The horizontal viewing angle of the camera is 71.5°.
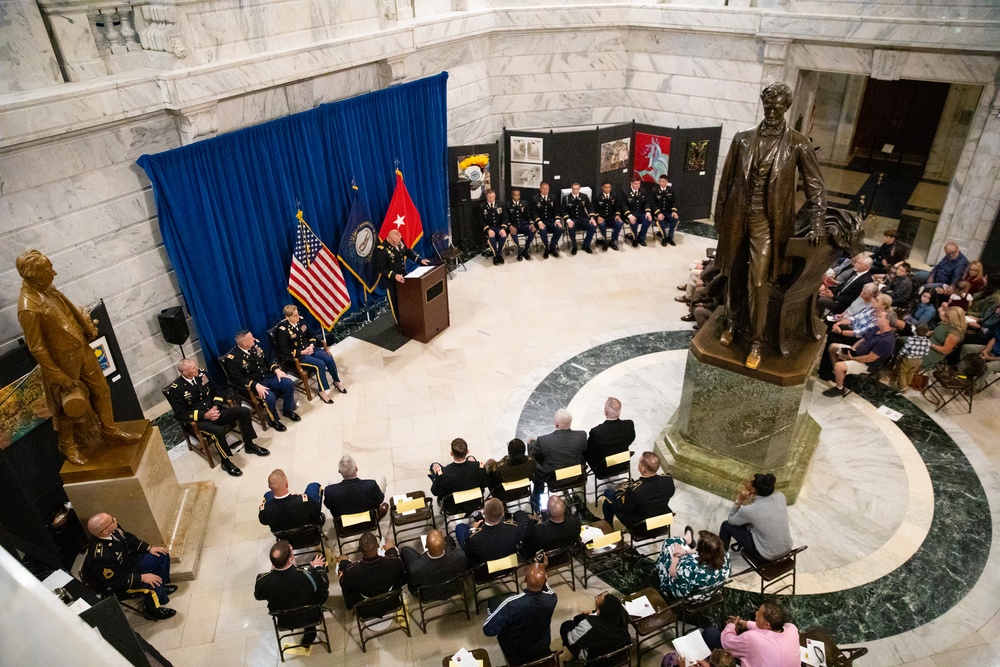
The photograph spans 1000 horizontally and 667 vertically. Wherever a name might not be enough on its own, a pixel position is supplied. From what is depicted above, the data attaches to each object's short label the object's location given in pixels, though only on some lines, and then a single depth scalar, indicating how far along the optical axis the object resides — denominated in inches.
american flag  379.6
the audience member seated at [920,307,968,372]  331.0
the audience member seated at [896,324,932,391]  335.3
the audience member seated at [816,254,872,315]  376.8
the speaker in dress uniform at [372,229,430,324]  396.5
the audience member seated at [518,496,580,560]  229.3
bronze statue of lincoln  239.3
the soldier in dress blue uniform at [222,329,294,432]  333.4
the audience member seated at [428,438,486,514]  255.9
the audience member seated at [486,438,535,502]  259.6
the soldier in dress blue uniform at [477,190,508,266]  487.5
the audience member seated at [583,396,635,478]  274.2
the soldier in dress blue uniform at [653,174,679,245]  505.7
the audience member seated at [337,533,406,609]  215.2
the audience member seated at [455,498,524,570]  225.8
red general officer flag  431.2
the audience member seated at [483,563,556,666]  197.5
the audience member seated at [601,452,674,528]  243.0
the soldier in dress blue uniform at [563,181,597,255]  502.9
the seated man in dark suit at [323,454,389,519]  247.6
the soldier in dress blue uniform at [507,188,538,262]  494.9
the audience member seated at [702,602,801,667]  186.1
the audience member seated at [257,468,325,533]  243.8
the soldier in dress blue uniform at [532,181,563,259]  497.4
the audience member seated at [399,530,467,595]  217.8
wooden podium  389.7
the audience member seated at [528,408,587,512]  273.1
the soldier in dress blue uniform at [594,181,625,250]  503.5
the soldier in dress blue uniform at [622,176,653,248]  506.0
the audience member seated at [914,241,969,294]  380.8
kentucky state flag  407.2
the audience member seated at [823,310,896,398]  333.4
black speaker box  324.8
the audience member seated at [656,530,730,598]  218.4
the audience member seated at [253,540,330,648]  212.4
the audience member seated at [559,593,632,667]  198.4
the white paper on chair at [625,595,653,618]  223.0
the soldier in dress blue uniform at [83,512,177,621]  225.6
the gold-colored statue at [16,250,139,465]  219.0
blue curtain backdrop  321.7
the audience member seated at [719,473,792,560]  234.2
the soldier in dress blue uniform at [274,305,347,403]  354.6
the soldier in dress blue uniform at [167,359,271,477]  307.7
